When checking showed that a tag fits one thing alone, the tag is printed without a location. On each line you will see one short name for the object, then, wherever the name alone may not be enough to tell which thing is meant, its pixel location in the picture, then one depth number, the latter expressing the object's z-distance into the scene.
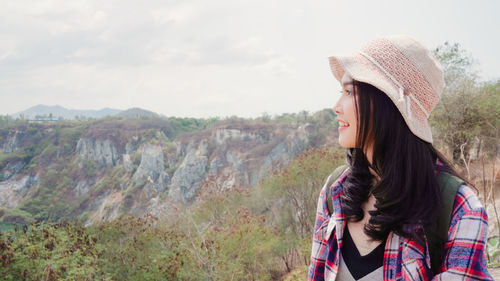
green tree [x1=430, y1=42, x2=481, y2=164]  10.56
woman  0.72
